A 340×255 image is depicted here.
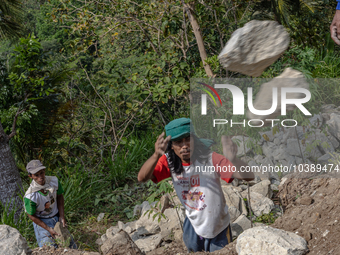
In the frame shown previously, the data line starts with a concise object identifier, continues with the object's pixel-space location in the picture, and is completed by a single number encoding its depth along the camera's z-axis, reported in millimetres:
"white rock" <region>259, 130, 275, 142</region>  5208
